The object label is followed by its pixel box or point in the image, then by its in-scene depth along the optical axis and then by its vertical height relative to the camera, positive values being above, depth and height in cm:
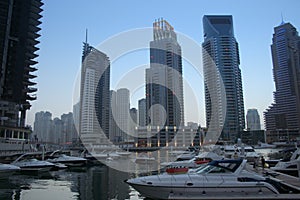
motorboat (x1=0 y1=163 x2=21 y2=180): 2544 -369
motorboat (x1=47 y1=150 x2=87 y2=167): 4191 -445
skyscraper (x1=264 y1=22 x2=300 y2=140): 16732 +2104
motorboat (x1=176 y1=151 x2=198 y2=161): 4478 -415
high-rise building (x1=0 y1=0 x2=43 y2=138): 6912 +2381
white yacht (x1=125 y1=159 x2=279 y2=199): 1169 -247
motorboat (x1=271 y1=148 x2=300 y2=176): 2114 -297
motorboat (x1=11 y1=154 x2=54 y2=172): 3133 -397
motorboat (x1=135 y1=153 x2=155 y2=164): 4780 -500
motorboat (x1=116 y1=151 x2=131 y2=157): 7102 -559
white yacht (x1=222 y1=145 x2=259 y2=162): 3416 -304
